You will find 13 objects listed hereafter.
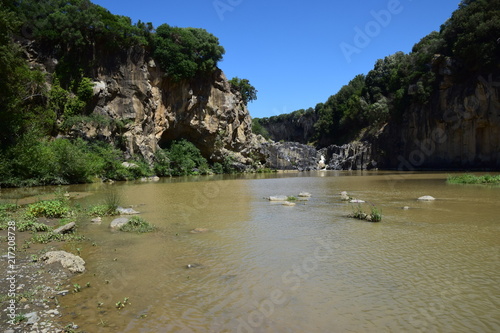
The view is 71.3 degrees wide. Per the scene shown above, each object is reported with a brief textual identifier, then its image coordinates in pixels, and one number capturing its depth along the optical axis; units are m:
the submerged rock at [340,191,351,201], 16.79
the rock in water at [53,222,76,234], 9.06
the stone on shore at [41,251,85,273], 6.32
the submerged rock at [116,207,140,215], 12.71
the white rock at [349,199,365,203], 15.70
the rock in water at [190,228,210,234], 9.82
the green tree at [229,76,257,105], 55.02
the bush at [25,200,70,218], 11.44
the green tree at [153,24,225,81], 42.12
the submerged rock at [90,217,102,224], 11.14
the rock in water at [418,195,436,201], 15.81
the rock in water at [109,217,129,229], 10.25
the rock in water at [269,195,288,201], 17.28
